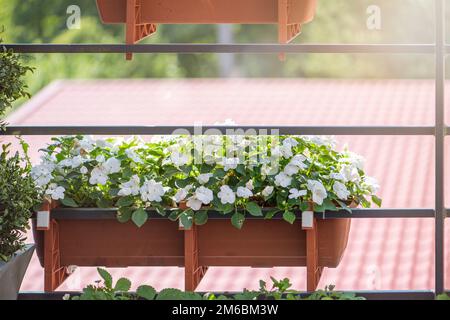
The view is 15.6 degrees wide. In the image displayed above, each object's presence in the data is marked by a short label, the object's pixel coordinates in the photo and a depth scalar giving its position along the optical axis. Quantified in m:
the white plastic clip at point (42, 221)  3.71
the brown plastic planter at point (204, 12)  3.81
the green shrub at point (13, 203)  3.51
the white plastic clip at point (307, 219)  3.67
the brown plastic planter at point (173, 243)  3.77
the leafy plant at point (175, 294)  3.09
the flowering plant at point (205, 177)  3.71
